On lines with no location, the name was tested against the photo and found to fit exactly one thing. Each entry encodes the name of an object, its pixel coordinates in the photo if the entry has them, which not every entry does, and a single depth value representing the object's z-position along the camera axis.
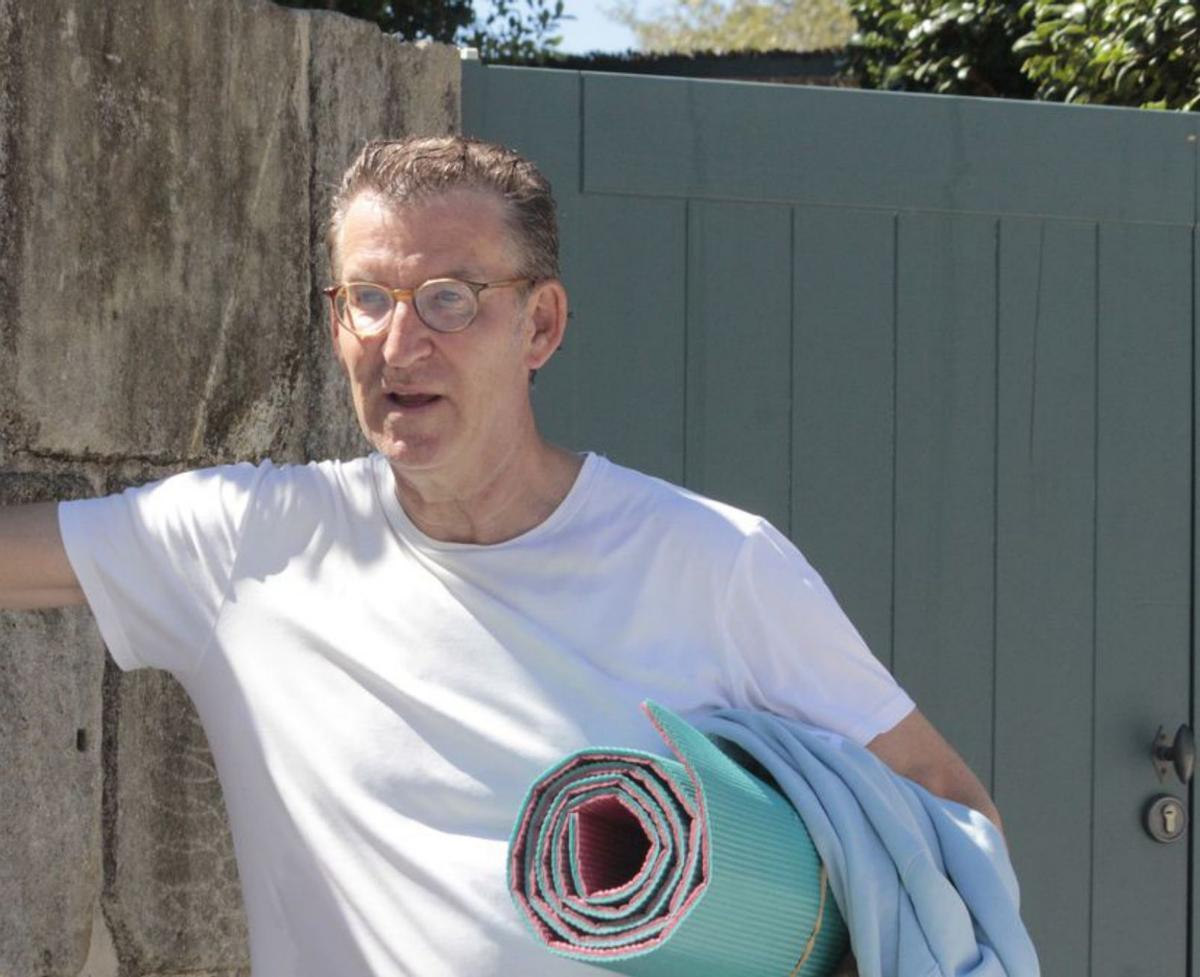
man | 4.17
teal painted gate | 6.64
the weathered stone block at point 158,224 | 5.36
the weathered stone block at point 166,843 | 5.65
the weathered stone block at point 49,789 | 5.42
